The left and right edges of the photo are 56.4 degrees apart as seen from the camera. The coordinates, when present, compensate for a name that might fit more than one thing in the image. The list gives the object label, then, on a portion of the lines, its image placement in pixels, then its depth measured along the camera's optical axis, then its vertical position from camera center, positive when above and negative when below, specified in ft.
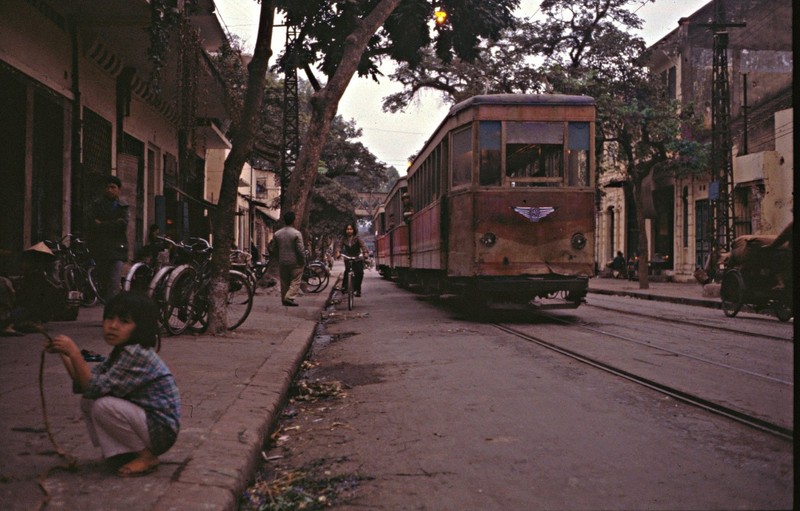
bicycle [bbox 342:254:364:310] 48.34 -1.02
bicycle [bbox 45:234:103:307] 34.39 -0.14
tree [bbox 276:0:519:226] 48.85 +16.36
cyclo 37.83 -0.45
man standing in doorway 27.17 +1.00
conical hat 26.63 +0.50
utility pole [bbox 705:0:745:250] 75.36 +14.40
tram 36.37 +3.39
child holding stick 10.18 -1.79
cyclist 48.85 +1.09
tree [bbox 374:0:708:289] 87.30 +23.01
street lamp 51.52 +17.29
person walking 40.16 +0.33
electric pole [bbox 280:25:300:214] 76.32 +14.40
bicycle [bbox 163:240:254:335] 26.96 -1.25
